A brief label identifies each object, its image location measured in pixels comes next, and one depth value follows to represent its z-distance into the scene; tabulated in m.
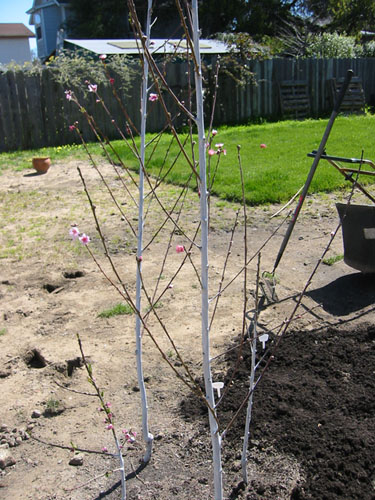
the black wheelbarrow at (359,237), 4.09
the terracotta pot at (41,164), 9.49
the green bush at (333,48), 18.88
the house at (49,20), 31.48
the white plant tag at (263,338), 2.27
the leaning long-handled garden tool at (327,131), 3.14
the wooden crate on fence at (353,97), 15.57
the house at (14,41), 45.47
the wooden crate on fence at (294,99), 15.22
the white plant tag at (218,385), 2.00
